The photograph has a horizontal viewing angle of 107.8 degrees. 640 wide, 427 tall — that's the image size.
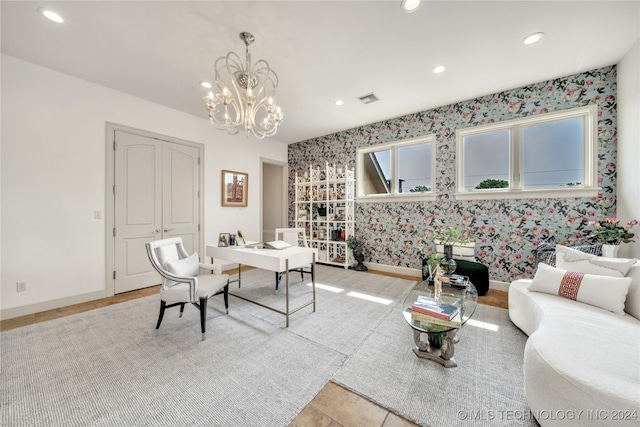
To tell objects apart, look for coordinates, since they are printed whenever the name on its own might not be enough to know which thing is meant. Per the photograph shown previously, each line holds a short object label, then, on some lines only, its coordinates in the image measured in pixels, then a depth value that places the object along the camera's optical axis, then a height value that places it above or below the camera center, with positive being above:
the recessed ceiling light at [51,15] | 1.98 +1.72
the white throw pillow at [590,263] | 1.90 -0.42
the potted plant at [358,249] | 4.66 -0.71
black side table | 3.20 -0.82
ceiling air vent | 3.47 +1.76
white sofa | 1.00 -0.75
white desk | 2.31 -0.47
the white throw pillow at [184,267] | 2.24 -0.56
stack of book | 1.64 -0.74
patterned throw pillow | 1.78 -0.59
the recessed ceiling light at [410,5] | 1.88 +1.72
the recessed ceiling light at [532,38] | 2.25 +1.74
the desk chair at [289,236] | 3.67 -0.36
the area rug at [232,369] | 1.39 -1.17
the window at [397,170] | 4.13 +0.85
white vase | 2.46 -0.37
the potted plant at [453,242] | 3.43 -0.42
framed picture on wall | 4.60 +0.50
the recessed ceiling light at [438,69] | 2.78 +1.76
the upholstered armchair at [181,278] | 2.15 -0.67
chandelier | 2.22 +1.27
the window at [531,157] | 3.02 +0.84
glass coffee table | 1.69 -0.80
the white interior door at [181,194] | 3.82 +0.31
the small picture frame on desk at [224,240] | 2.91 -0.34
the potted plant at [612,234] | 2.46 -0.20
